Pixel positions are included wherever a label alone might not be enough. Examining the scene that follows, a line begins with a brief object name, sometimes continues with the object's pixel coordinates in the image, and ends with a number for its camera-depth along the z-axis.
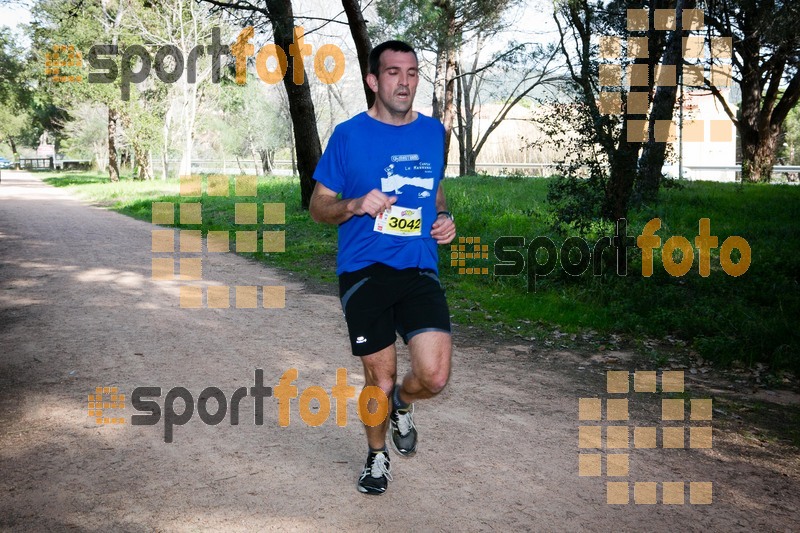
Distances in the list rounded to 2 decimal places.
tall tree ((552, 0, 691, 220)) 9.60
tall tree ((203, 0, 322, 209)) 15.95
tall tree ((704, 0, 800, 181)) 20.86
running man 3.85
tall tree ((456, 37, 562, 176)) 31.36
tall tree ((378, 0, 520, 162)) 19.75
